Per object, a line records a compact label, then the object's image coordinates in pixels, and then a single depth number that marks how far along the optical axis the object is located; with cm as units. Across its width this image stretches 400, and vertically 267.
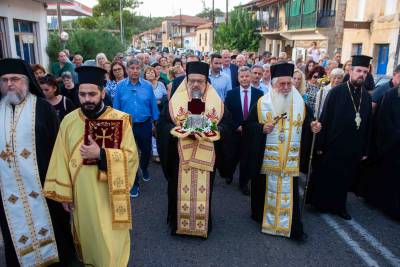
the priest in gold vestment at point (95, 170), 301
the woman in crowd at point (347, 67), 780
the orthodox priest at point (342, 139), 470
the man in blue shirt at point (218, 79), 713
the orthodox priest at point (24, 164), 315
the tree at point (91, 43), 1784
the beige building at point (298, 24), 2280
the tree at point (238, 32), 3422
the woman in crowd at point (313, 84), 657
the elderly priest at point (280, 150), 424
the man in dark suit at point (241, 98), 589
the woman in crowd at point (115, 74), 709
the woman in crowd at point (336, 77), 599
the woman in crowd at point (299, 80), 626
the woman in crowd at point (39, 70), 557
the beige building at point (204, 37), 6144
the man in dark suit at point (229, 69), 855
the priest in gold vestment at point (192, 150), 408
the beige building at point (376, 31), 1552
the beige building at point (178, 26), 8342
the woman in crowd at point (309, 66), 919
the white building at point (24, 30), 1109
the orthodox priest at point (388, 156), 489
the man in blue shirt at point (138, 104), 557
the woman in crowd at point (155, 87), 740
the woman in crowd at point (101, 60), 871
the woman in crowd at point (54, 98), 434
